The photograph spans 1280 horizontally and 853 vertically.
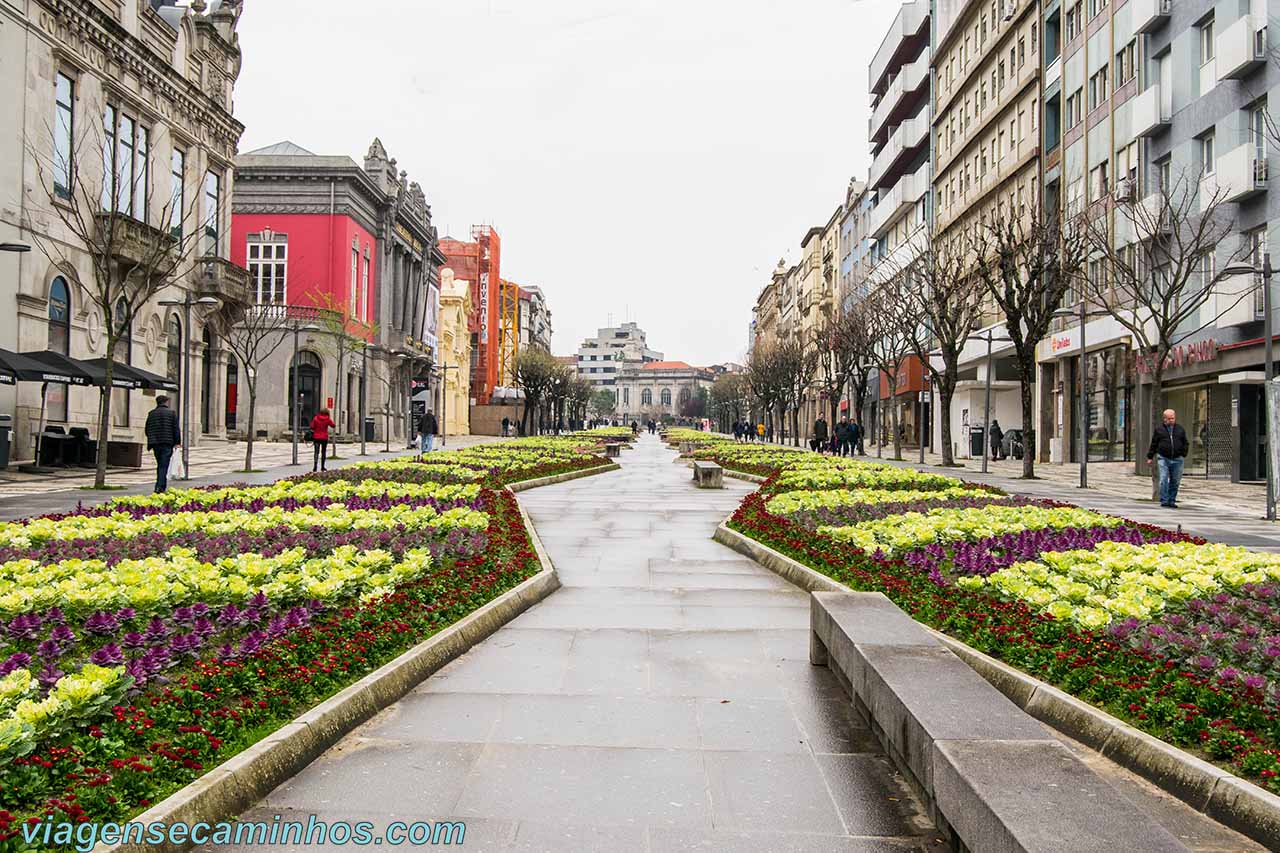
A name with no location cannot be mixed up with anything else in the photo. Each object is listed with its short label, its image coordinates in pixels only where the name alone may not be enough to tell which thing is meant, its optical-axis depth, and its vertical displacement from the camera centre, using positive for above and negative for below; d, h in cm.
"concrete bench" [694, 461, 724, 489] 2544 -79
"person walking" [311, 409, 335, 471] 2745 +28
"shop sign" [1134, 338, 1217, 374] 2942 +260
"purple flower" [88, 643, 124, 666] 503 -102
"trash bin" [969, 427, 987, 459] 4584 +12
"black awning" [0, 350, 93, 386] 2277 +164
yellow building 9025 +819
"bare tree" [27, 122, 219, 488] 2795 +652
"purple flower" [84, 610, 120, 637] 593 -101
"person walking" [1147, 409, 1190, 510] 1962 -18
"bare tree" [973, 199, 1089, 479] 2827 +446
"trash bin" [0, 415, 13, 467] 2356 +4
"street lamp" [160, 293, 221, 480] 2452 +198
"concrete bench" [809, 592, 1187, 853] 330 -116
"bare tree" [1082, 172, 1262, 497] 2358 +510
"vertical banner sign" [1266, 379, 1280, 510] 1772 +29
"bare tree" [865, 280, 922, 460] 4022 +511
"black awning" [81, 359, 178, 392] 2605 +165
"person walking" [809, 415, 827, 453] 4484 +39
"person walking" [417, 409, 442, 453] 4166 +55
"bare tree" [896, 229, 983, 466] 3422 +459
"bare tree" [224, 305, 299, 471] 5283 +580
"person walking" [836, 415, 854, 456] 4409 +34
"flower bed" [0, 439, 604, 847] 403 -104
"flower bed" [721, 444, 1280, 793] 487 -104
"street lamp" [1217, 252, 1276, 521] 1738 +192
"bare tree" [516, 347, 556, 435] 8169 +514
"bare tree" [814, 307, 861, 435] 4738 +473
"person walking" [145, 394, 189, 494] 2009 +12
